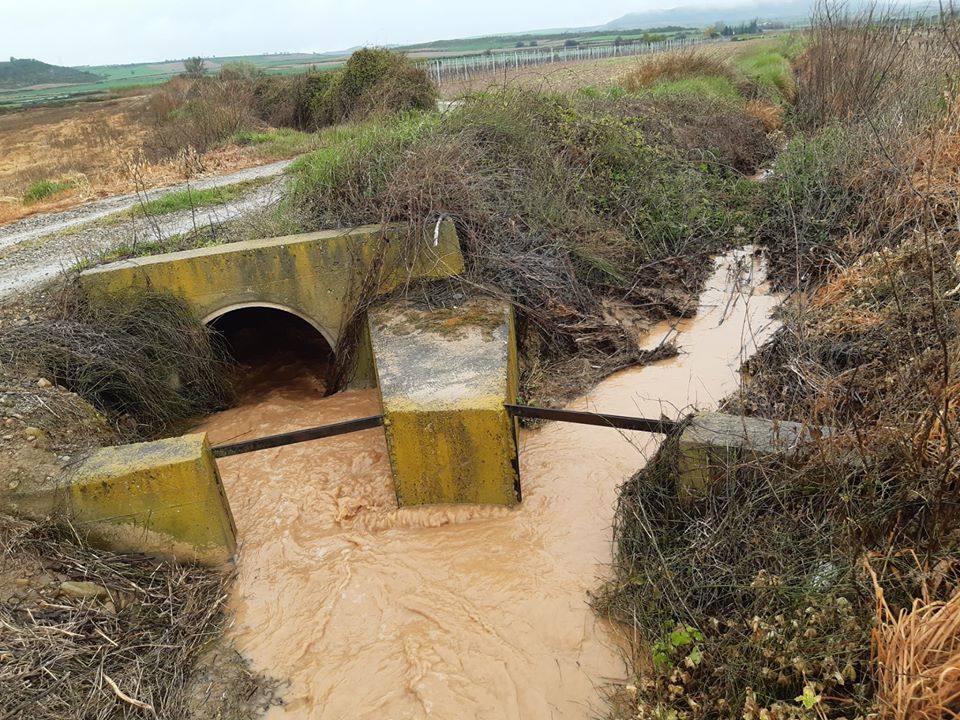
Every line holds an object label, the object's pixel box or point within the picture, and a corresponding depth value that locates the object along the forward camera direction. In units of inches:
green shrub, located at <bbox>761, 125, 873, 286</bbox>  331.6
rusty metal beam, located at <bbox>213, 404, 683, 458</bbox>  175.0
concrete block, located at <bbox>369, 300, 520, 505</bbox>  188.4
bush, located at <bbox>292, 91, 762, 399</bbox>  277.3
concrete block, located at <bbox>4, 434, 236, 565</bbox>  170.7
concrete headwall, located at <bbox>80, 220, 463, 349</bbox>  253.6
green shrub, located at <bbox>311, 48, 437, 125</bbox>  699.0
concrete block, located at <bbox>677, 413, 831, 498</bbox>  147.8
